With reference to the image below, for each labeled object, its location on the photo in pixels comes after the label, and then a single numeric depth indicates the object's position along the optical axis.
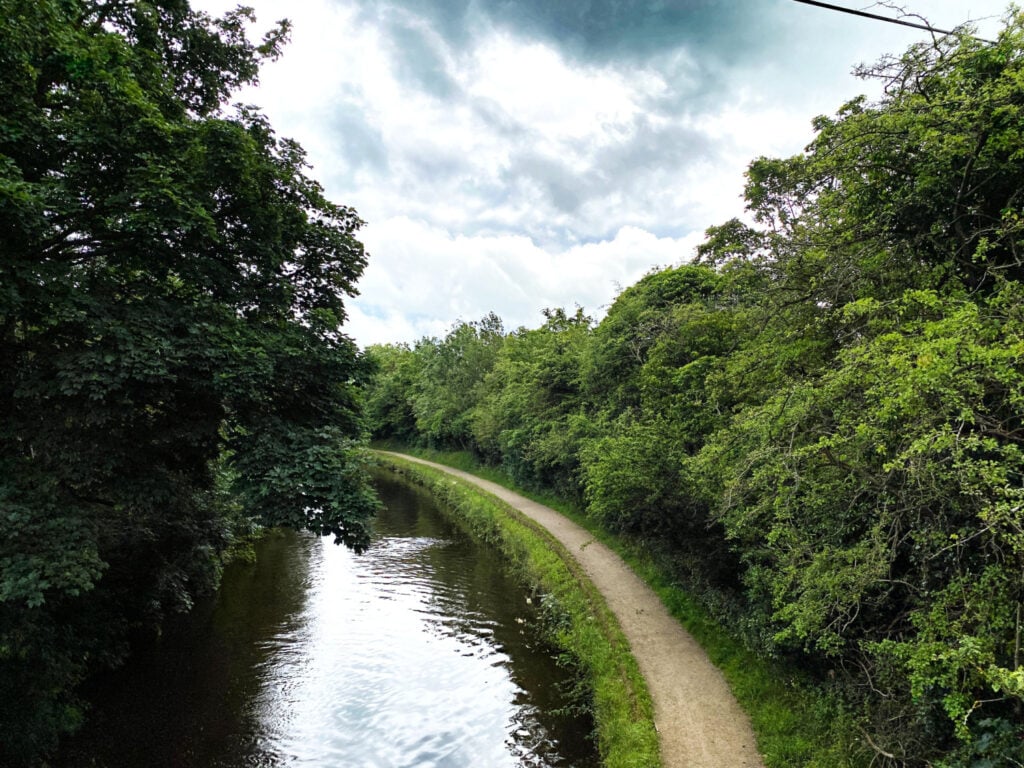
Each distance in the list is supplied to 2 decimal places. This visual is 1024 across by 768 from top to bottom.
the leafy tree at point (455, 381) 43.00
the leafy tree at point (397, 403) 56.91
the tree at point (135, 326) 6.75
